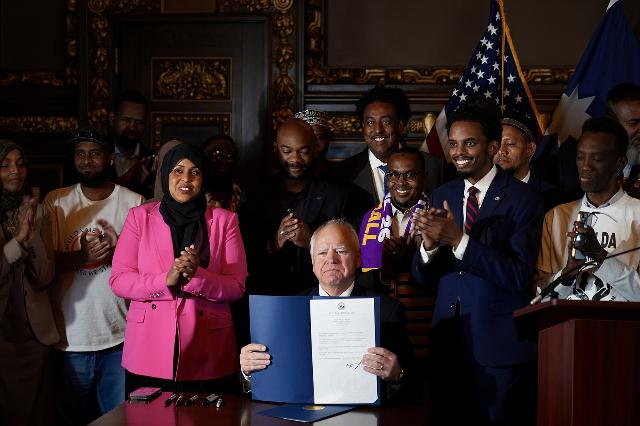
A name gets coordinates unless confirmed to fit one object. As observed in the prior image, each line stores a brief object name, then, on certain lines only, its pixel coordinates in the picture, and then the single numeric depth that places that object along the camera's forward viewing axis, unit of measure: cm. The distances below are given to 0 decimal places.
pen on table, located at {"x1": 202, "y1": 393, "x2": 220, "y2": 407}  309
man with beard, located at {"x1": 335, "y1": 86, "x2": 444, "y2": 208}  486
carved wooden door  692
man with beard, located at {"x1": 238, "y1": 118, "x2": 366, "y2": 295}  443
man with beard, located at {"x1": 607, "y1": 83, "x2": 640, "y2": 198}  457
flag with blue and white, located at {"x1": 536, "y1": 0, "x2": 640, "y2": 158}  530
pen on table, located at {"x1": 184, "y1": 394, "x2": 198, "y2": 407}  309
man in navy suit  367
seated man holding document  314
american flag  548
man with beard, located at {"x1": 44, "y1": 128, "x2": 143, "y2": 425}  448
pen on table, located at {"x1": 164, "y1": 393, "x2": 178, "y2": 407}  310
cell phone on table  316
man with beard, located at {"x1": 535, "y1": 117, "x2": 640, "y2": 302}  356
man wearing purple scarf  424
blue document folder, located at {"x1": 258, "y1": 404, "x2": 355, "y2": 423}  292
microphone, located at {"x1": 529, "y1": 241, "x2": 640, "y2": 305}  279
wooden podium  246
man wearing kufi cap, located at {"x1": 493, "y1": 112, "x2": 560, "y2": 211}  462
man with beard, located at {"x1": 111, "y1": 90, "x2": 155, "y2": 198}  546
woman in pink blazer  385
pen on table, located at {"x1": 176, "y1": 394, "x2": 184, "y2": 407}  310
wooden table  286
